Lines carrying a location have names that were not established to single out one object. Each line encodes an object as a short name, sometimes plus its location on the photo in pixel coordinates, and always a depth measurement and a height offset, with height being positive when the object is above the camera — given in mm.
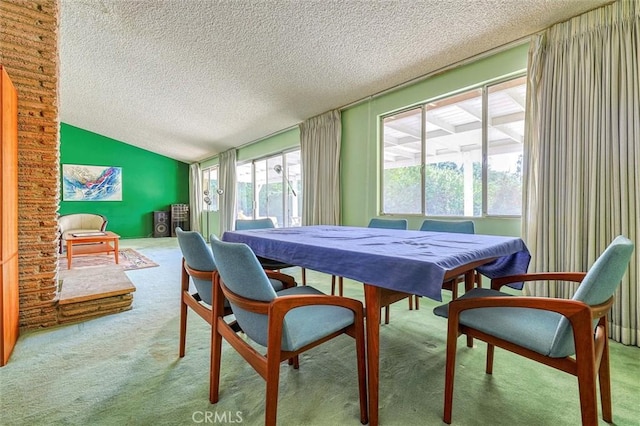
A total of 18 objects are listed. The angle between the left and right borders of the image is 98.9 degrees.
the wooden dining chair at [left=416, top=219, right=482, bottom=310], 2254 -129
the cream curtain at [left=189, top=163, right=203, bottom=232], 8680 +490
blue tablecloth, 1021 -194
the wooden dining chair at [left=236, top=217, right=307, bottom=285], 2887 -134
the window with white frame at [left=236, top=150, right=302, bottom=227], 5555 +521
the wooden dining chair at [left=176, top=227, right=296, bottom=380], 1368 -363
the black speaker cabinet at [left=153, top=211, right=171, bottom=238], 8430 -369
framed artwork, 7242 +813
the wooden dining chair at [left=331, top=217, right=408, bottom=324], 2580 -124
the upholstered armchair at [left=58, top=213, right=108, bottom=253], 5555 -209
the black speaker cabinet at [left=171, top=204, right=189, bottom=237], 8648 -123
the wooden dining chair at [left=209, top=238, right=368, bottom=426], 963 -444
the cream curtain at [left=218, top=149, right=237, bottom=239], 6984 +611
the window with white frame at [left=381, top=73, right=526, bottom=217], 2688 +649
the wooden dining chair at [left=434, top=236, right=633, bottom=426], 885 -446
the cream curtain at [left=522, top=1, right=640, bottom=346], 1936 +498
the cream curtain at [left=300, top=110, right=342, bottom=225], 4230 +722
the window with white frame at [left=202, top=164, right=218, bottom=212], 8230 +842
